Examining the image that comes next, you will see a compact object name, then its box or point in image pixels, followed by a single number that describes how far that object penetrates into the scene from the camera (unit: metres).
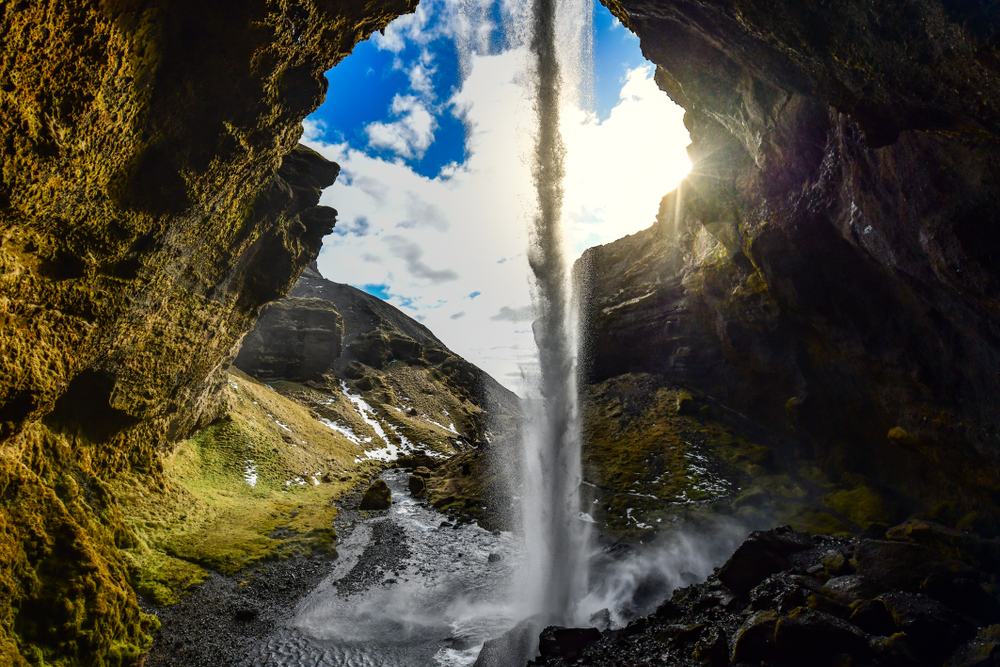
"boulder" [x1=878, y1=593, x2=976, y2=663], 7.61
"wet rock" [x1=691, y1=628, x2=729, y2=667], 8.34
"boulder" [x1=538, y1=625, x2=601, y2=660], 10.30
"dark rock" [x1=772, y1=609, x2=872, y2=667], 7.56
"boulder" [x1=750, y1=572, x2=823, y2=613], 9.49
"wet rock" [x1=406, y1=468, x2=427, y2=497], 32.56
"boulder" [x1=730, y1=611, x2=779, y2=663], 8.10
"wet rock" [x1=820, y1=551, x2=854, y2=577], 10.78
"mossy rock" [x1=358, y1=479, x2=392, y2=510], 28.23
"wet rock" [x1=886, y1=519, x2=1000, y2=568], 11.56
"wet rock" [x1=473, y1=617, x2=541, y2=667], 10.66
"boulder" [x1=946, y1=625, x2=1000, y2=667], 7.00
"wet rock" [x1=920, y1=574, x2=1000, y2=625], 8.87
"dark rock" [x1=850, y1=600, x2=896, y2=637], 8.21
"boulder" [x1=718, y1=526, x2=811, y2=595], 11.47
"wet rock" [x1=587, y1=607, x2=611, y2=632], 12.15
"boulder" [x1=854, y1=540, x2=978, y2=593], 9.56
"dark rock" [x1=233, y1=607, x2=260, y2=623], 12.30
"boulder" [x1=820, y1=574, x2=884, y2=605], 9.38
